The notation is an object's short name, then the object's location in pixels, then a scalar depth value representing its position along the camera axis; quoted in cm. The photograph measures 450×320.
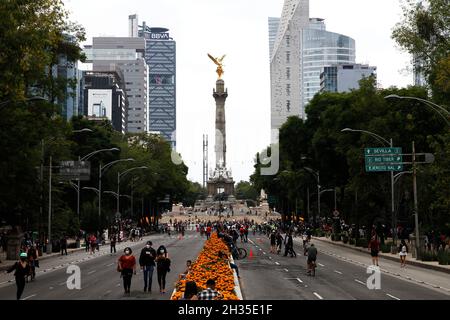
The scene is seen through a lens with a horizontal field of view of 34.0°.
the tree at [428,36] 4903
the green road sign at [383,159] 4494
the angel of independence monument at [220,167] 16975
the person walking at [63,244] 5641
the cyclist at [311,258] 3294
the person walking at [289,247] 4891
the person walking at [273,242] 5487
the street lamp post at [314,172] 8791
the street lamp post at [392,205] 5109
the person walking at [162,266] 2453
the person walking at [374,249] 3847
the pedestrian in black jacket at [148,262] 2494
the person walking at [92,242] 5847
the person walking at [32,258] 3288
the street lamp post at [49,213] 5299
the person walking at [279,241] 5561
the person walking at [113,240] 5558
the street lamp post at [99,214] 7557
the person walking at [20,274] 2305
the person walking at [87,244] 6297
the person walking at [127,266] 2427
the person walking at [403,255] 3872
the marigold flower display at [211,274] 1745
